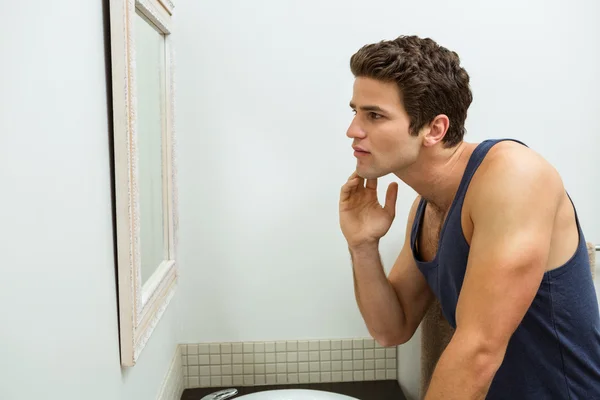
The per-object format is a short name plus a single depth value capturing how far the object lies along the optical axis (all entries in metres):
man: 0.99
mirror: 1.01
